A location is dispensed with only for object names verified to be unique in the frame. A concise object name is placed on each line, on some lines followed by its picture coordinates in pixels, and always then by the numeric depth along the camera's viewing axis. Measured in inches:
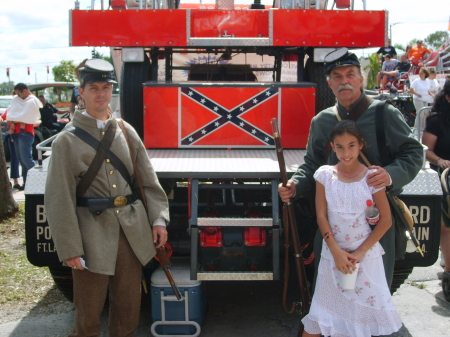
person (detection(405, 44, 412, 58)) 841.8
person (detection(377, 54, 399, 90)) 794.2
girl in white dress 116.6
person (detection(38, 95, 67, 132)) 502.6
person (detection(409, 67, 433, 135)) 518.9
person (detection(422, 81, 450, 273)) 185.3
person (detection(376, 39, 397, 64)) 739.2
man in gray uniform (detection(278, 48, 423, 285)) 120.2
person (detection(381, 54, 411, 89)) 751.0
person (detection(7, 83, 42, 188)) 346.9
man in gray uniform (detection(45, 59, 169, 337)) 114.8
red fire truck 153.0
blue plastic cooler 146.4
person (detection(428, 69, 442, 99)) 521.2
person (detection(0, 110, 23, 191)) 371.9
